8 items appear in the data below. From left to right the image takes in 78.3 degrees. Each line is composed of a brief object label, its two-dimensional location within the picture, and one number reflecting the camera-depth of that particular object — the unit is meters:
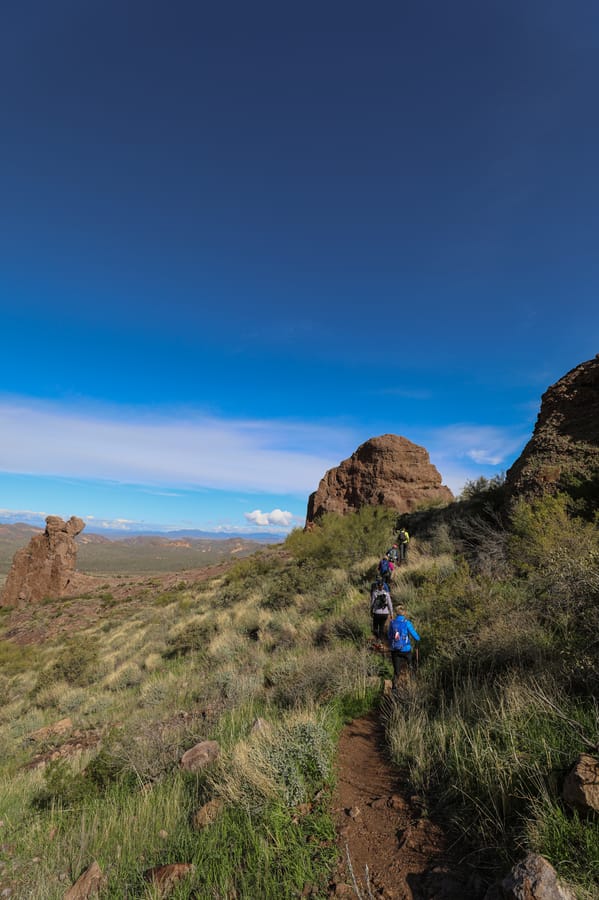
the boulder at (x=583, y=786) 2.35
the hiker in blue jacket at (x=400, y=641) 6.26
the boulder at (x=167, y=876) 2.82
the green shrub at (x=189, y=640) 13.27
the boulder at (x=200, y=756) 4.73
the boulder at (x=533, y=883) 1.92
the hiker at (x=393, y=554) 13.98
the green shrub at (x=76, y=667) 13.35
